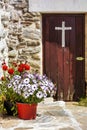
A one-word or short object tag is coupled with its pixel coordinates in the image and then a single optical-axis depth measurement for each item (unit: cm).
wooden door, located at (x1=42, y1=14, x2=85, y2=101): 616
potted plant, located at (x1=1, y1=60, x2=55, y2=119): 373
